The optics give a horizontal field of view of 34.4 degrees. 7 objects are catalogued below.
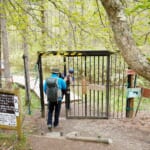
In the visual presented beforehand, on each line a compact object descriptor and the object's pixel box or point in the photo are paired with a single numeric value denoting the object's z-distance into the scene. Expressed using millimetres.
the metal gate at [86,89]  6074
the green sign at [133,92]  6316
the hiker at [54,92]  5477
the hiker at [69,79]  6522
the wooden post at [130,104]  6404
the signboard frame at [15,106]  4246
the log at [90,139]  4430
